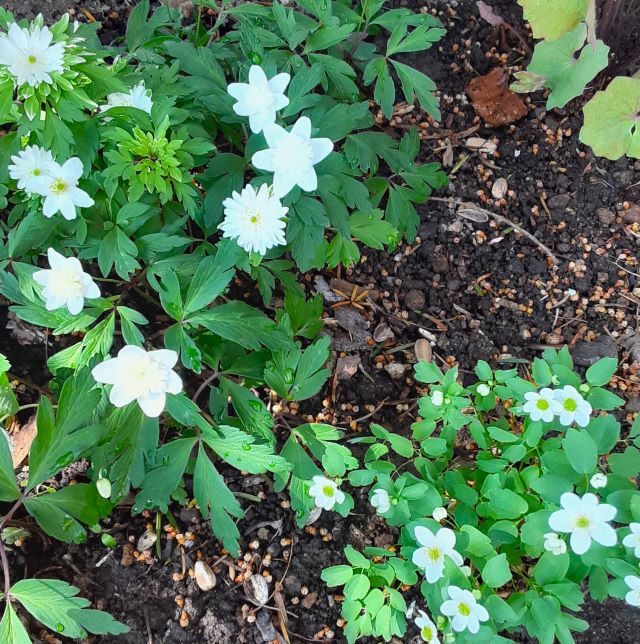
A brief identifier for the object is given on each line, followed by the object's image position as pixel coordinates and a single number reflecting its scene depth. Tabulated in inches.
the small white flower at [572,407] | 12.4
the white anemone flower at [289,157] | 13.2
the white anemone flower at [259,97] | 13.4
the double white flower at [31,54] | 12.0
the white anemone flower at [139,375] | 12.0
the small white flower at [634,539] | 11.3
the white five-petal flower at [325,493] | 13.2
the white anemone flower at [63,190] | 13.4
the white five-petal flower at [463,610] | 11.6
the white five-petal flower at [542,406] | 12.5
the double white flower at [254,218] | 13.4
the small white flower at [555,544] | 11.7
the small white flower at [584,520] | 11.3
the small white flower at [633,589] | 11.2
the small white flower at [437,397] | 13.4
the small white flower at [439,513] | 12.6
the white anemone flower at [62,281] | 12.5
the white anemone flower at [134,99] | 13.7
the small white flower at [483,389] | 13.5
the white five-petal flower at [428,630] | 12.1
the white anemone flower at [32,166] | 13.4
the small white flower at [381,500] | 12.7
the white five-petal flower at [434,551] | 12.1
